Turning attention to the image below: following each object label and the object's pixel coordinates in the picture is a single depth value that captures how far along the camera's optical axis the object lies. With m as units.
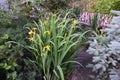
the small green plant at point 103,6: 2.62
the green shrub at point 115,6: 2.64
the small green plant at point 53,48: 1.72
